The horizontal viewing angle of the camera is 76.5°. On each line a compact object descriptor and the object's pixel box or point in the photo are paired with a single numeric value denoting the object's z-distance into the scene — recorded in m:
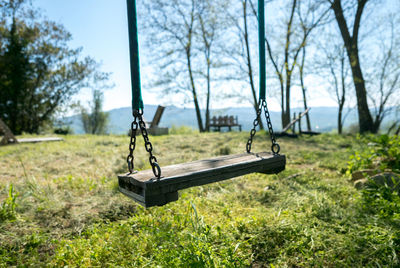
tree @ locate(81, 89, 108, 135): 25.61
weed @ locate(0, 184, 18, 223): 2.99
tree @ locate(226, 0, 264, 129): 16.66
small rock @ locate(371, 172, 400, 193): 3.95
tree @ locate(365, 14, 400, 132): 16.52
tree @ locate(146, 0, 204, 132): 19.50
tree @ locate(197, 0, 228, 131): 18.45
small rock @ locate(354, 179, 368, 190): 4.30
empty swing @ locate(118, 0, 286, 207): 1.98
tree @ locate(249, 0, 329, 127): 15.45
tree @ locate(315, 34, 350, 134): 18.61
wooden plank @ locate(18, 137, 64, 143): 10.01
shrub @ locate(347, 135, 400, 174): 4.30
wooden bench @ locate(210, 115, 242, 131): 20.09
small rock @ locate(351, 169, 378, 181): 4.50
